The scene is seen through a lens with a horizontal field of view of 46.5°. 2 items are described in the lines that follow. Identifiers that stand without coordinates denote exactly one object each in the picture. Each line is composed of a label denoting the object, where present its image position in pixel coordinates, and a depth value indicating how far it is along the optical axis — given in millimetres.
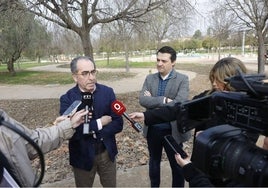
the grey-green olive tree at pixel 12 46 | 22203
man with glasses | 2512
